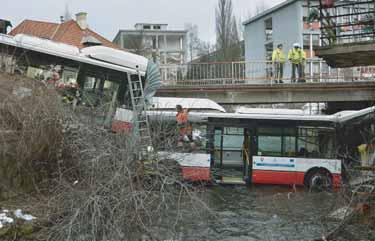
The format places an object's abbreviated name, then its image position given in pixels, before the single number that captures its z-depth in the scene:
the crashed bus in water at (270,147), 19.94
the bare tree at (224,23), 64.17
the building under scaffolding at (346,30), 12.08
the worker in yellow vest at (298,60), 25.53
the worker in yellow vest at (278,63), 26.39
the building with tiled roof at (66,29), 42.44
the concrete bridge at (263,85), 25.34
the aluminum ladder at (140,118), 9.46
